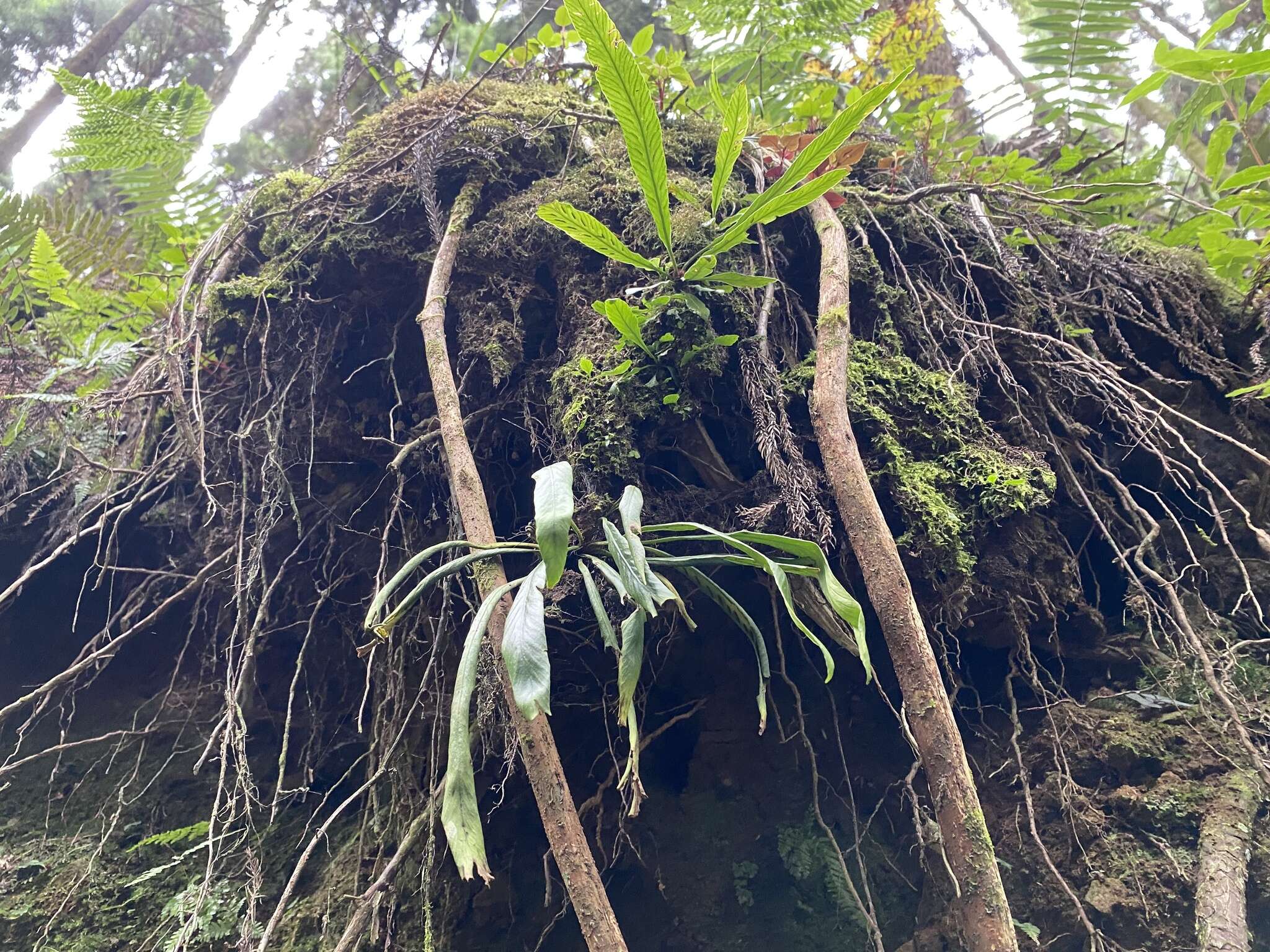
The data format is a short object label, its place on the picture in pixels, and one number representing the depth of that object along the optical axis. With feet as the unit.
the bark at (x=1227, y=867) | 3.30
